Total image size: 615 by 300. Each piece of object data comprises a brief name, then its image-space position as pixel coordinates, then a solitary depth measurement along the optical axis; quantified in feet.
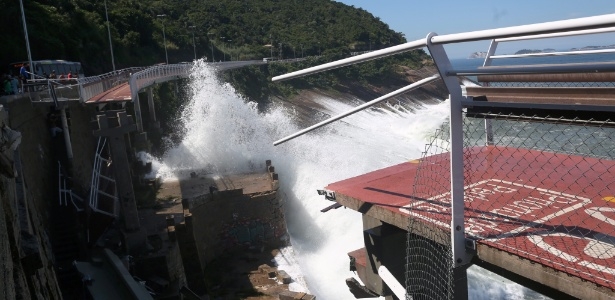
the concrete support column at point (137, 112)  64.52
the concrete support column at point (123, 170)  38.83
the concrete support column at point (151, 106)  85.05
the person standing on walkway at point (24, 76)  45.44
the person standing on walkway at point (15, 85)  42.11
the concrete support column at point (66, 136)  41.47
